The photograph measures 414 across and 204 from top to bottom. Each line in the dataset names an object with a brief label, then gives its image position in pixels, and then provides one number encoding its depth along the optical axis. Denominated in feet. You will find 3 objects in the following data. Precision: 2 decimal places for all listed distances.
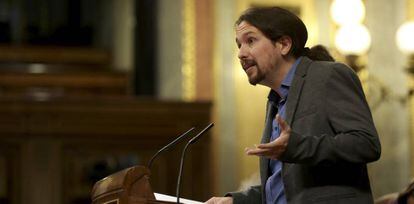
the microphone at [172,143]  15.98
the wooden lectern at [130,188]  15.44
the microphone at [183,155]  15.23
